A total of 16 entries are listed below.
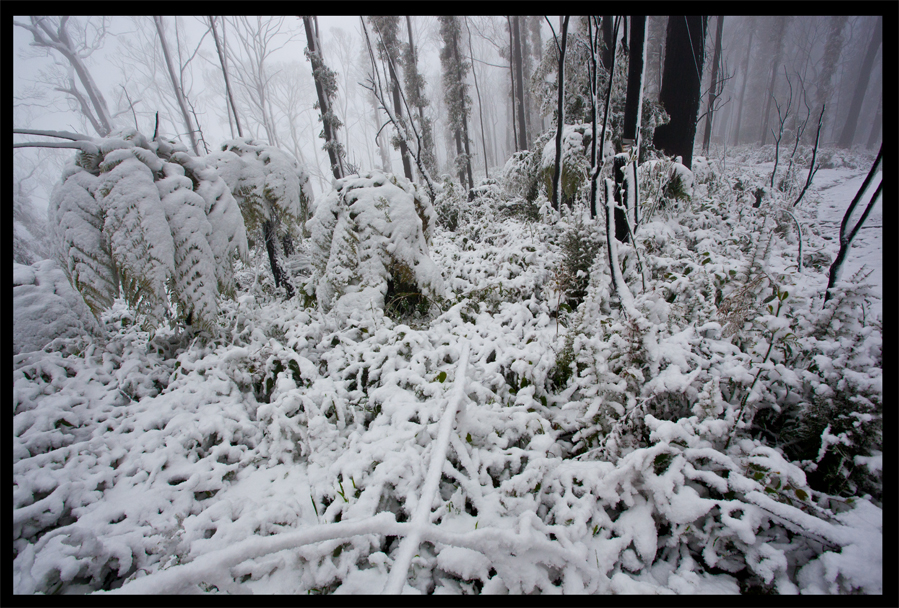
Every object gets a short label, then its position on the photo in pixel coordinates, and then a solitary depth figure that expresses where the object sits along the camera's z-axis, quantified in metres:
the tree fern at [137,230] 2.00
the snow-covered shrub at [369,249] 2.73
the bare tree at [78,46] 16.31
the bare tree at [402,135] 5.87
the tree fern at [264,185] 2.83
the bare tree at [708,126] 9.96
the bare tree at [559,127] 4.09
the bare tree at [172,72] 15.80
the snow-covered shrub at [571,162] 4.73
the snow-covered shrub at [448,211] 6.46
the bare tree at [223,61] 13.30
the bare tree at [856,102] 12.24
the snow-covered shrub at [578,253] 3.00
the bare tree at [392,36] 12.06
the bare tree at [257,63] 20.88
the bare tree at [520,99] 13.34
